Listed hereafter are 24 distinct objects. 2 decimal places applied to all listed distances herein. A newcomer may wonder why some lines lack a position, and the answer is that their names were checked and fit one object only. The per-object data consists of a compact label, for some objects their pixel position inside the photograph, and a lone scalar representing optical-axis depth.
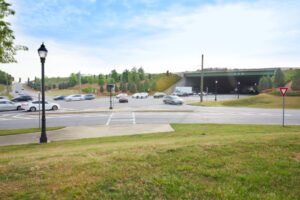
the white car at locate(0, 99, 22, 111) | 26.25
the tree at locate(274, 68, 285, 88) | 56.41
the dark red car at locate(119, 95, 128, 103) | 40.06
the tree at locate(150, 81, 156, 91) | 82.04
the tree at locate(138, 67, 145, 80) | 99.88
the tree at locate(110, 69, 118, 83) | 98.75
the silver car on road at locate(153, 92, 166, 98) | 56.72
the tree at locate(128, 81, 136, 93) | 82.38
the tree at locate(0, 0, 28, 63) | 10.43
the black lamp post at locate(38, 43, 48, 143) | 10.42
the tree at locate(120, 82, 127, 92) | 82.50
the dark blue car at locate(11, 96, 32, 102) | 40.14
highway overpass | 66.74
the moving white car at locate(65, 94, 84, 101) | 47.56
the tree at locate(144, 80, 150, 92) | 81.81
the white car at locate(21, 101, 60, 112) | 25.00
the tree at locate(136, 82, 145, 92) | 80.94
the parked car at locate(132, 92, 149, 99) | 56.59
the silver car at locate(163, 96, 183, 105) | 34.03
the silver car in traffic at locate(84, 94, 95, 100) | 52.03
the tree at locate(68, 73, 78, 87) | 110.91
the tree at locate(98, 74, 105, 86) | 95.31
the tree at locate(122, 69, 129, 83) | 97.76
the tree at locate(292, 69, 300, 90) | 46.75
